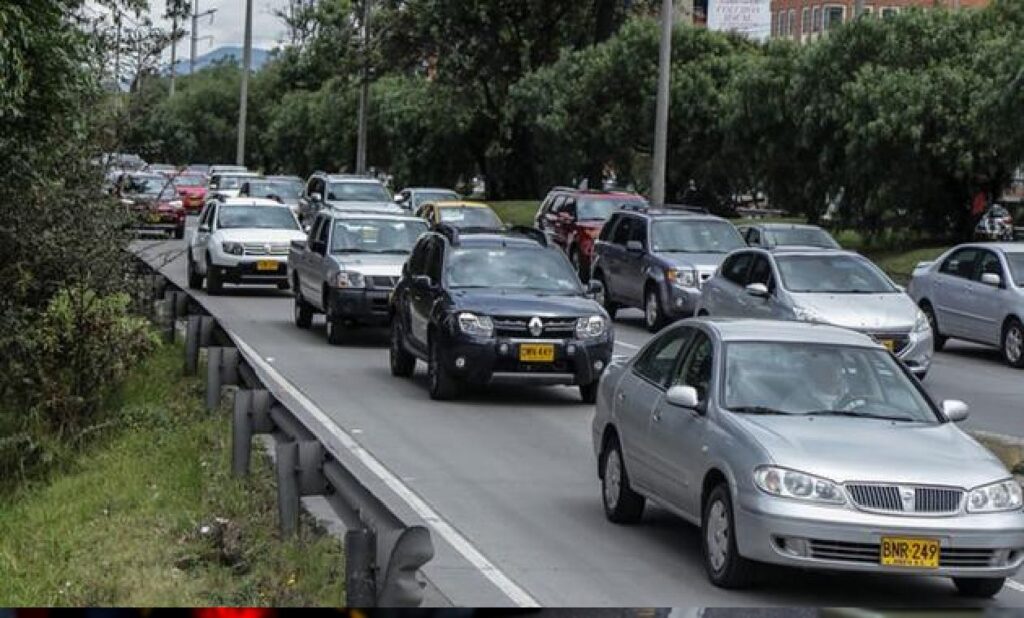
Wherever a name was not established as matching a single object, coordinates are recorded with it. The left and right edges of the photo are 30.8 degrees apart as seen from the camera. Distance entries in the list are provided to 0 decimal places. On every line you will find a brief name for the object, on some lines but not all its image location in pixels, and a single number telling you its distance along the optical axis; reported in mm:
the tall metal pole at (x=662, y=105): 38469
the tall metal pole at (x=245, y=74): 73600
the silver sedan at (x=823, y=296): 20938
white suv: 31969
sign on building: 100812
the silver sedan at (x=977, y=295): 24797
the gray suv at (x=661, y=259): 27609
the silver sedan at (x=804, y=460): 9648
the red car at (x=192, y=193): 61356
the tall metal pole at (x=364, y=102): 62906
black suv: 18672
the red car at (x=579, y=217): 37312
